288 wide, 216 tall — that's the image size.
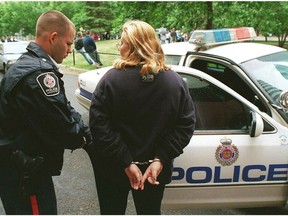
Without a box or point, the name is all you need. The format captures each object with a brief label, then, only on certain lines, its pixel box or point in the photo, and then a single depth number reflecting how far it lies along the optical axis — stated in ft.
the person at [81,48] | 48.29
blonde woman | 5.86
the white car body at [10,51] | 43.42
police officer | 5.53
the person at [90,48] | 47.10
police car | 8.62
